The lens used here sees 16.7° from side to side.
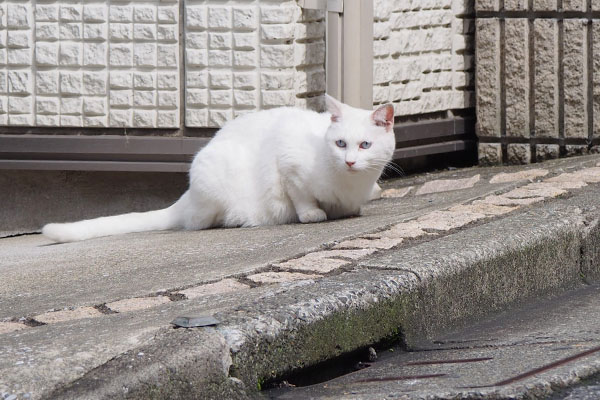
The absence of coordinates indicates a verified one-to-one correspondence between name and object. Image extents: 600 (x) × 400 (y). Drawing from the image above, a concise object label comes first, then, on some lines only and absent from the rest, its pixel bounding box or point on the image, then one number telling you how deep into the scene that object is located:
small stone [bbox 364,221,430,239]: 8.08
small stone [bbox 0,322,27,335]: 5.98
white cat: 10.04
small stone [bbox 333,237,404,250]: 7.72
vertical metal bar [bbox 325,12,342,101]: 12.38
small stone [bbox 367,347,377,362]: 6.45
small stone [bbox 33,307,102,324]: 6.19
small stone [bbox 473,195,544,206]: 9.42
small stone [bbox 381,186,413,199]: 12.50
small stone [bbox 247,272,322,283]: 6.76
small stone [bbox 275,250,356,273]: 7.05
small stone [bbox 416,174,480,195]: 12.66
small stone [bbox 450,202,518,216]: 9.01
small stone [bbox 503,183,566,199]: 9.76
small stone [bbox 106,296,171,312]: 6.37
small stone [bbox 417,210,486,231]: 8.42
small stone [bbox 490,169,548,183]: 11.64
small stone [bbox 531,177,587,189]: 10.20
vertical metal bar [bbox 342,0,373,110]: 12.39
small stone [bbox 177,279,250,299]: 6.60
